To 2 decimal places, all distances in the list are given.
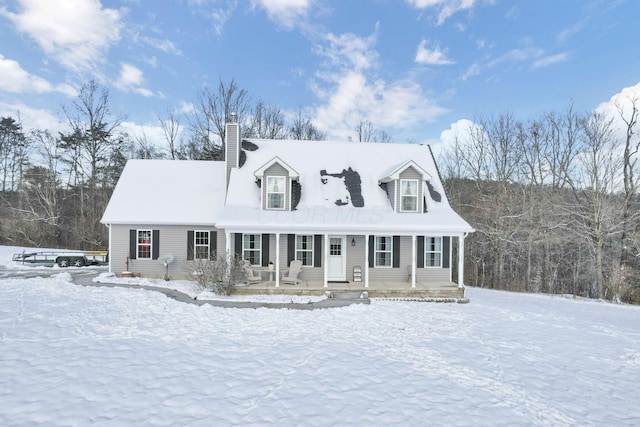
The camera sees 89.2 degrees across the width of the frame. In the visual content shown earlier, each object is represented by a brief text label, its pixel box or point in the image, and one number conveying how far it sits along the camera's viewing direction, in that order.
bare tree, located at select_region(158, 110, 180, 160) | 29.91
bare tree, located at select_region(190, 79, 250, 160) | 27.81
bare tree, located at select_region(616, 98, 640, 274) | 18.83
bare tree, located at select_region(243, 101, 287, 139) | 30.16
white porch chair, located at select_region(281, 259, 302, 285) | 12.80
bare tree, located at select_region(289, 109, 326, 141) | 31.95
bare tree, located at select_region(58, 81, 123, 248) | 26.31
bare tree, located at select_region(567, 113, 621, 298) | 18.38
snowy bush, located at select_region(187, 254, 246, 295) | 11.57
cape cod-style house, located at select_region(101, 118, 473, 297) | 12.77
